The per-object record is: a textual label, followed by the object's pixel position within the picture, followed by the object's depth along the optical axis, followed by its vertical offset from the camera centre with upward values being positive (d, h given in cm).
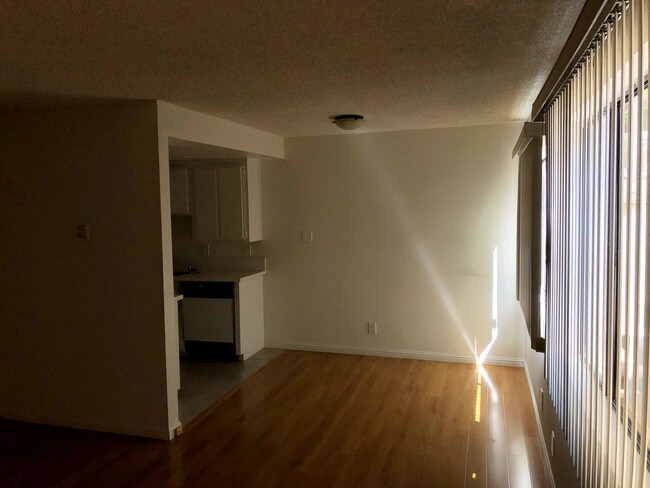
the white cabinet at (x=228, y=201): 541 +29
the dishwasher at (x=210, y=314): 531 -86
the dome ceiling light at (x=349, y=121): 408 +83
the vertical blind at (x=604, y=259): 123 -11
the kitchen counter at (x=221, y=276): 526 -47
